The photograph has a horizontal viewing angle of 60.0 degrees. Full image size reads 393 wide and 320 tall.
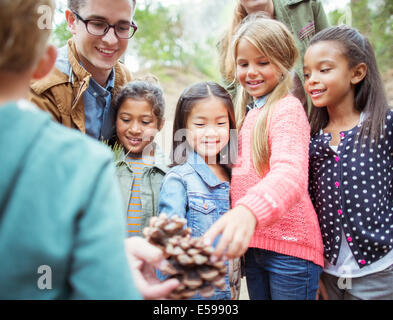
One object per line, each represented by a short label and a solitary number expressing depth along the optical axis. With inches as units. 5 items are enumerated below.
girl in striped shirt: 76.3
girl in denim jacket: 68.2
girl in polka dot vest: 70.4
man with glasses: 79.0
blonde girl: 56.7
